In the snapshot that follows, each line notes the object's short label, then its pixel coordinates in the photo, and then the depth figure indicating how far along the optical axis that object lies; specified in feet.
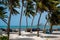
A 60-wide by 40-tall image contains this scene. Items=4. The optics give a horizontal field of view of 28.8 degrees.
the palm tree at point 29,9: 75.11
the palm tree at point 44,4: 54.89
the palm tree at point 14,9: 58.84
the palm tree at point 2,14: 44.96
